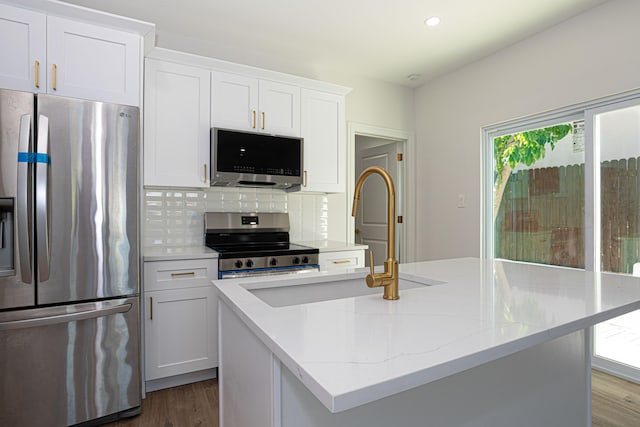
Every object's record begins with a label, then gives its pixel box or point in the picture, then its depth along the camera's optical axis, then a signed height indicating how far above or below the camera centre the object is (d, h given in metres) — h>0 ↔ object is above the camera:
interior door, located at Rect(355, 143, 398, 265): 4.30 +0.17
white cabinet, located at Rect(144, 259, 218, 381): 2.28 -0.69
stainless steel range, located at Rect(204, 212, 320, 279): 2.49 -0.26
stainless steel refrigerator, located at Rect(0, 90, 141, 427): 1.72 -0.24
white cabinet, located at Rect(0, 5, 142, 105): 1.87 +0.88
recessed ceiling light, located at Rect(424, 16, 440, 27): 2.68 +1.49
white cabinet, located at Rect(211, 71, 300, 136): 2.72 +0.89
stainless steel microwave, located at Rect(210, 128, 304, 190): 2.66 +0.44
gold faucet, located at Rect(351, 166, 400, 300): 1.03 -0.15
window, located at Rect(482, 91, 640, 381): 2.48 +0.16
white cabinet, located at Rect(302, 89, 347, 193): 3.12 +0.67
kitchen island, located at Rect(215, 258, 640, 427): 0.65 -0.26
